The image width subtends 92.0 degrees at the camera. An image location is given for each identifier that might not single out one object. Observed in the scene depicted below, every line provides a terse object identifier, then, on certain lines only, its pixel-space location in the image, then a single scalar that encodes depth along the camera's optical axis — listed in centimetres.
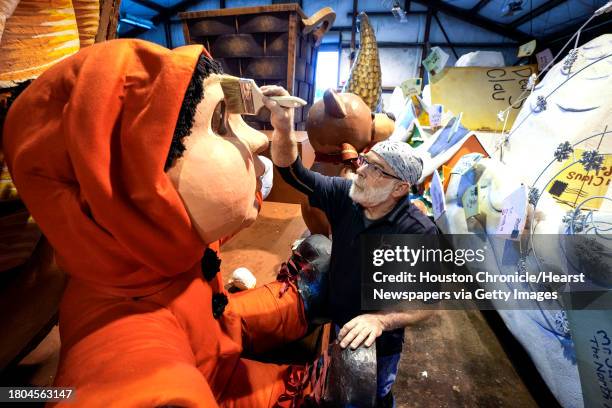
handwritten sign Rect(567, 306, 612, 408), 76
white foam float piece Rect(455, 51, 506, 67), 329
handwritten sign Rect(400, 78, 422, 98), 268
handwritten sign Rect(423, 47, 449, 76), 262
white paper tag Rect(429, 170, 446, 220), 149
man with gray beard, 89
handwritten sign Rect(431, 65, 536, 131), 236
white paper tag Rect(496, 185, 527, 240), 92
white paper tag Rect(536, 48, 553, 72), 208
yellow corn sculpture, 216
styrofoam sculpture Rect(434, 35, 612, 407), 82
